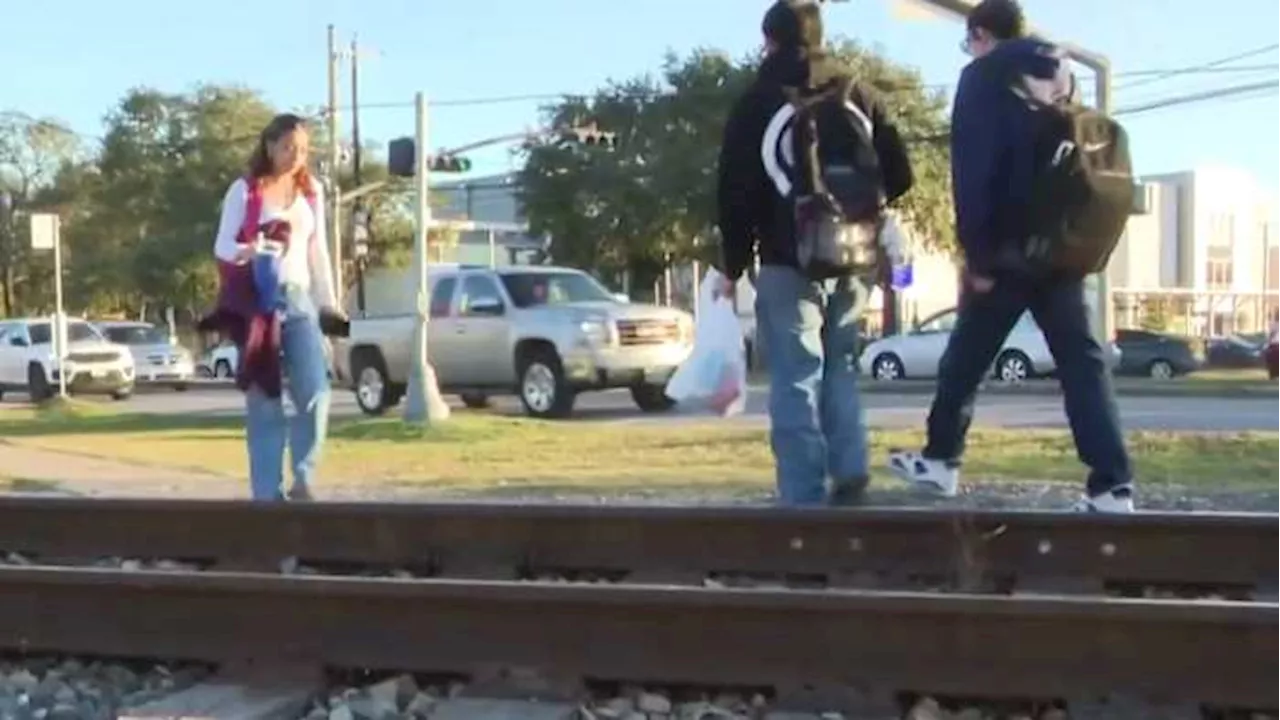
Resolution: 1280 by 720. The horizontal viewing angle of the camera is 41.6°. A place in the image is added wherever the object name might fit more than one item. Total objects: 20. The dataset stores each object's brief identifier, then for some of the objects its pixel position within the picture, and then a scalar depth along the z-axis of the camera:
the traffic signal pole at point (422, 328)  16.23
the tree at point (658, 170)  50.16
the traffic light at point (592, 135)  37.48
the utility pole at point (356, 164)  58.06
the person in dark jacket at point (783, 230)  6.27
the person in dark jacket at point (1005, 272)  5.79
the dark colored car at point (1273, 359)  28.16
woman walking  7.16
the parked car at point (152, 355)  37.94
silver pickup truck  18.98
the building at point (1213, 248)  81.31
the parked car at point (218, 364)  46.97
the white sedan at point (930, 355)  30.74
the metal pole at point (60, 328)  24.84
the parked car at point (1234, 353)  45.00
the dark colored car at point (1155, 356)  38.56
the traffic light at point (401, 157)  19.86
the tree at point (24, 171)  71.12
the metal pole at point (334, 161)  50.62
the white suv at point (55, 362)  30.86
